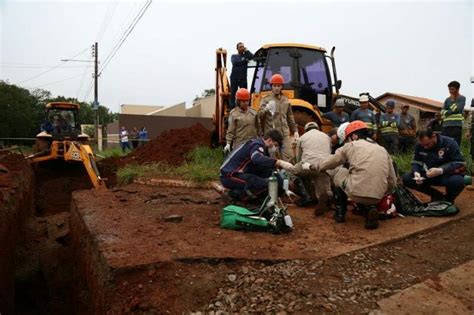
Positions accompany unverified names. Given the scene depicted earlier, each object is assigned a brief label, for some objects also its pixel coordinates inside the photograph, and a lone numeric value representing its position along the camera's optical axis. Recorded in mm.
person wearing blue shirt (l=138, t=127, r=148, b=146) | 20912
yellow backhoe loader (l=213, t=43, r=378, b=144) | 8219
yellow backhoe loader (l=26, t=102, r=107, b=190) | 9234
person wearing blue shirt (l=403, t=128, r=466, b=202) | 5309
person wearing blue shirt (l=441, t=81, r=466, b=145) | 7203
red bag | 5246
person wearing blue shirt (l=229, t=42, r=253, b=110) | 8727
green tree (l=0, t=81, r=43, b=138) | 32844
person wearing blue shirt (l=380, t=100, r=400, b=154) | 9133
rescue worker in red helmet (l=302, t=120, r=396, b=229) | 4766
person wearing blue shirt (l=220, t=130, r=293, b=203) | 5379
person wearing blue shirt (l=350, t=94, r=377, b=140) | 7996
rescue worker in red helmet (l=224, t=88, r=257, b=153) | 6852
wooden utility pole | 24280
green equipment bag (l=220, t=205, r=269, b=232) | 4754
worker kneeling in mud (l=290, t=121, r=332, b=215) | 5844
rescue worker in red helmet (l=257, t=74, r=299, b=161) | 6766
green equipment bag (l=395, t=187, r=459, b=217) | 5281
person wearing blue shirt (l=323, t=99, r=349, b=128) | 7664
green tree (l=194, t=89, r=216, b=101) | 69475
